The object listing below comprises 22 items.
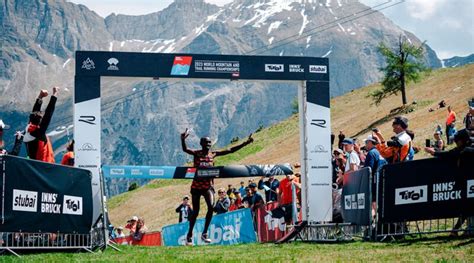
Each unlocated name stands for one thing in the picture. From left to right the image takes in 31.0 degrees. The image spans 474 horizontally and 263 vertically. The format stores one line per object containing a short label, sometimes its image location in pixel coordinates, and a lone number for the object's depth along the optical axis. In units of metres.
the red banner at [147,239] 26.90
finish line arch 17.86
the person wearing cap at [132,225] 27.59
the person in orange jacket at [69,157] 18.02
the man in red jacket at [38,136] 15.10
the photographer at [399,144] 16.39
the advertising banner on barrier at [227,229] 22.78
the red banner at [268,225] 21.70
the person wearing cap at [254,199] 23.64
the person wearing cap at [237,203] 27.00
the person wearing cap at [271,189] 24.50
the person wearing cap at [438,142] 26.92
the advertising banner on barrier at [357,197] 16.17
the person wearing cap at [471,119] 15.38
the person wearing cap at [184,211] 26.38
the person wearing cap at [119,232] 30.36
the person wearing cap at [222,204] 25.53
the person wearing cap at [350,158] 18.09
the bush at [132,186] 81.68
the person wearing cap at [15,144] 15.12
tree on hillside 82.12
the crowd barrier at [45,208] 13.25
